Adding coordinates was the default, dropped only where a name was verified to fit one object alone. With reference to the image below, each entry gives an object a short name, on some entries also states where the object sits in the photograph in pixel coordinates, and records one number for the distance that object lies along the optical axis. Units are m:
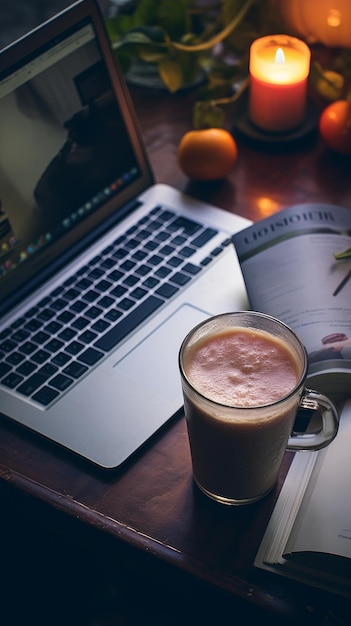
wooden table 0.69
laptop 0.84
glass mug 0.66
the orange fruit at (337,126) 1.11
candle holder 1.18
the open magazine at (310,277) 0.79
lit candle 1.14
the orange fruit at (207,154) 1.10
